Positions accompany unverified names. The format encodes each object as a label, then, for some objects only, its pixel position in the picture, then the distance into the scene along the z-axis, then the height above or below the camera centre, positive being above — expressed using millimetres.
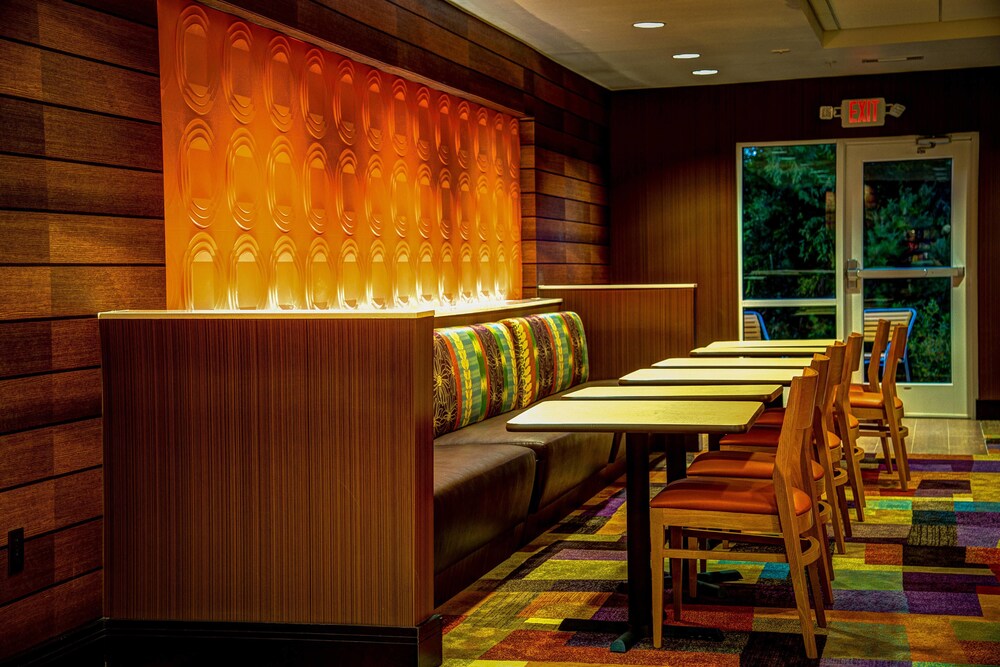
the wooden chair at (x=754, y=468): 4094 -681
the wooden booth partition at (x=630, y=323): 7941 -296
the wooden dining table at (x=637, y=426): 3559 -441
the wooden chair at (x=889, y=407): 6258 -702
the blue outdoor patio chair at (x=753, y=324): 9953 -390
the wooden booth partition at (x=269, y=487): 3623 -635
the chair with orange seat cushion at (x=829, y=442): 4527 -689
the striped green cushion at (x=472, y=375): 5539 -463
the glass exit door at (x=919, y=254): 9375 +175
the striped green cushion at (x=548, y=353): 6672 -438
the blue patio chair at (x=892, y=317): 9555 -335
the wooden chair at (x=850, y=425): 5336 -689
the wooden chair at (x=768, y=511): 3621 -731
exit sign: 9406 +1315
